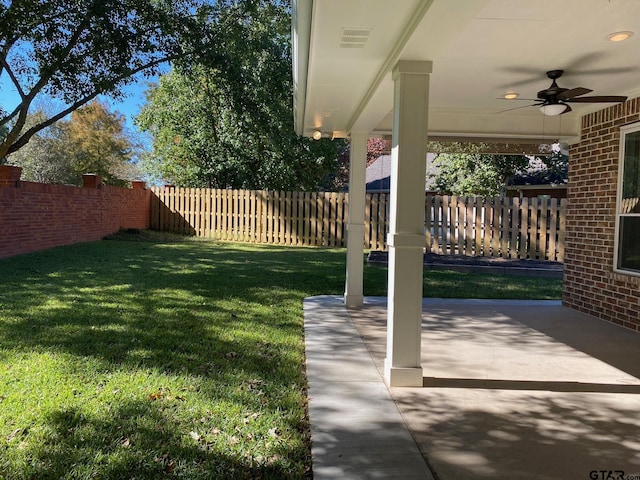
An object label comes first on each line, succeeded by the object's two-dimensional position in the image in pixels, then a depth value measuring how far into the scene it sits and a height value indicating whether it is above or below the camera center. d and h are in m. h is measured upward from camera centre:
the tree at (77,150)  27.47 +4.13
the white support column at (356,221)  6.68 +0.10
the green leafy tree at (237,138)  14.22 +3.17
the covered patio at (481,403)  2.75 -1.26
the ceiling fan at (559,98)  4.82 +1.42
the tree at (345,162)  28.27 +3.87
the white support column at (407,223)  3.72 +0.05
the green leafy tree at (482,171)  17.98 +2.30
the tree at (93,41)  9.04 +3.59
